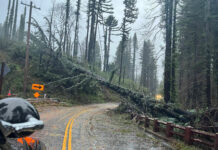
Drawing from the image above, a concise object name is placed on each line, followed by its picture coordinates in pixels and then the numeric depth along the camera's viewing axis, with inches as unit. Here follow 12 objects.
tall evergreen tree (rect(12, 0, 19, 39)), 2307.1
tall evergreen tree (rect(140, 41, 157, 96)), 621.2
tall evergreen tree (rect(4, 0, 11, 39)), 2060.0
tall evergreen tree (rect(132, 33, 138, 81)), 2697.8
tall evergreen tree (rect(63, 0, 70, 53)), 1427.5
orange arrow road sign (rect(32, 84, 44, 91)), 799.4
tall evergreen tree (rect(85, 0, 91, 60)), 1749.9
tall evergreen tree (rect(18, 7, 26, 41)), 2635.3
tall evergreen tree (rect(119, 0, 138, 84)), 1608.0
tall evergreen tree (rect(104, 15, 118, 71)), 1790.1
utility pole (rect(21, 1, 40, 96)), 889.1
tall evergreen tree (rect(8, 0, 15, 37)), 2176.8
